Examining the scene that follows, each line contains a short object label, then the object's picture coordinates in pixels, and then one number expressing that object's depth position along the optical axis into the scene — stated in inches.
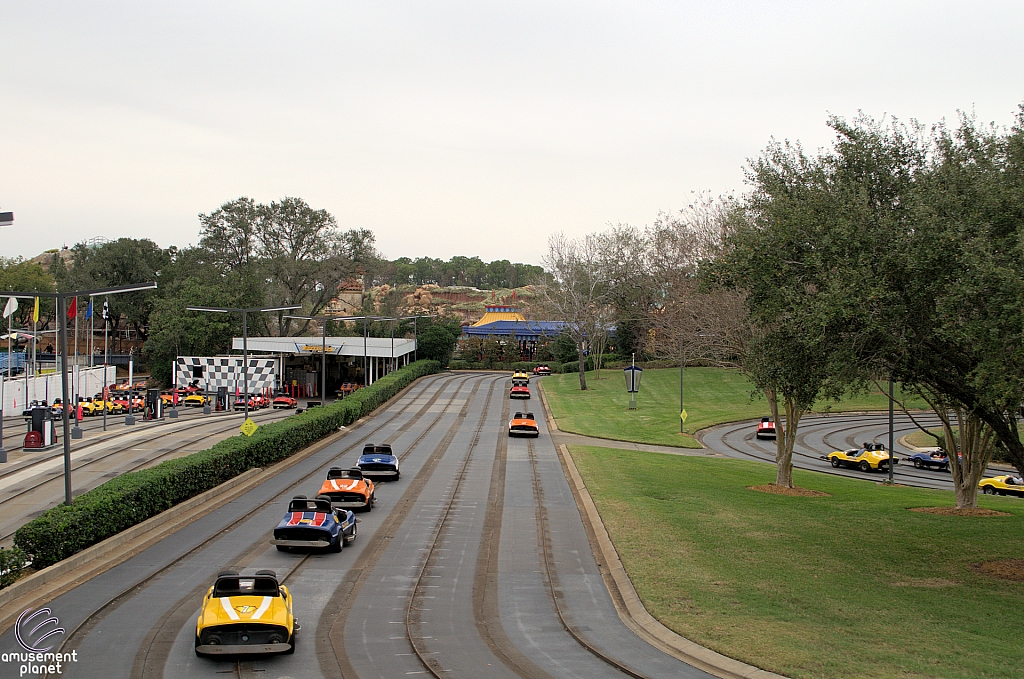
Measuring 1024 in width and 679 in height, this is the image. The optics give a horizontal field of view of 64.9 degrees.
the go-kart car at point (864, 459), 1754.4
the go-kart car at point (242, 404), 2687.5
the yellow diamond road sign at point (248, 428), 1290.6
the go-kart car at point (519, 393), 2827.3
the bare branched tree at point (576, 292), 3292.3
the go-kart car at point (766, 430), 2226.3
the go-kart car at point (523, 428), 1940.2
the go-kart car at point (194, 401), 2760.8
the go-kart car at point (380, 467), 1257.4
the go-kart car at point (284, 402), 2719.0
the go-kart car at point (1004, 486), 1510.8
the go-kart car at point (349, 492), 988.6
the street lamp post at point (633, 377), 2566.4
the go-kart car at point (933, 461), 1800.0
